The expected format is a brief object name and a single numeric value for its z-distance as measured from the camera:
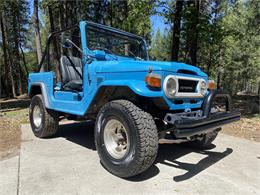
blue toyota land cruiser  2.81
